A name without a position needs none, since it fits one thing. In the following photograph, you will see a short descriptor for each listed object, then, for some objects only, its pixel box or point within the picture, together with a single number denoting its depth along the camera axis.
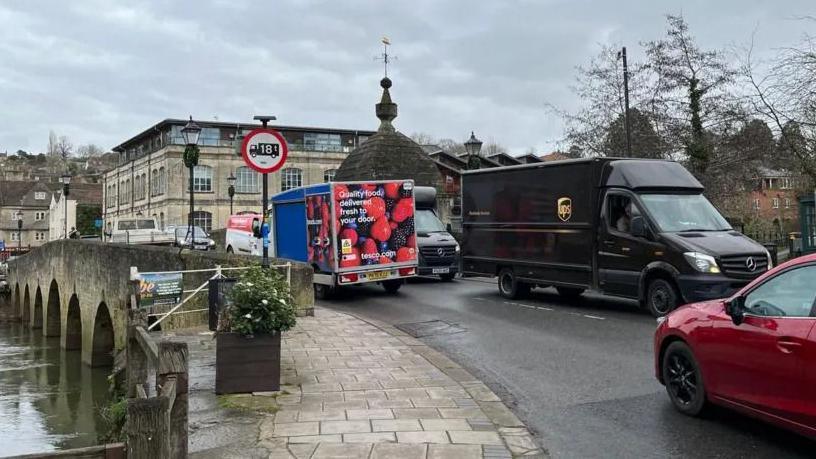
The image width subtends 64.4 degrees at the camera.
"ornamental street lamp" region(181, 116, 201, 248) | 17.41
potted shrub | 6.50
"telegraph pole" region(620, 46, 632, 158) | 22.47
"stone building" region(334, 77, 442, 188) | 24.28
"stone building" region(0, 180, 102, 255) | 99.19
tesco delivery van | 14.99
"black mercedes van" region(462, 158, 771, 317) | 10.88
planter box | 6.56
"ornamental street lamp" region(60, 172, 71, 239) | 35.61
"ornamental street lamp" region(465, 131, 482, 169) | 22.34
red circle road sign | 9.38
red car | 4.62
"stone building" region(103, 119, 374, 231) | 63.47
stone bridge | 15.28
